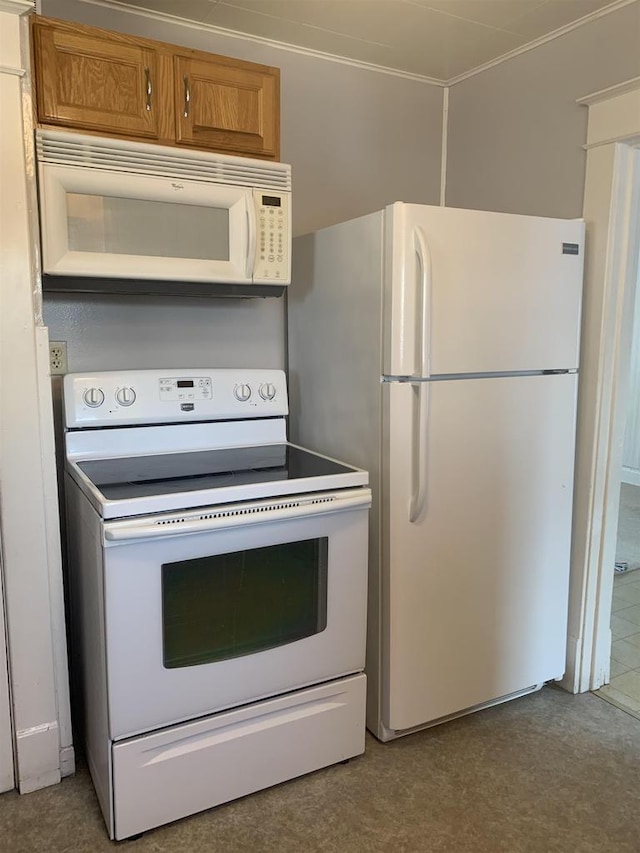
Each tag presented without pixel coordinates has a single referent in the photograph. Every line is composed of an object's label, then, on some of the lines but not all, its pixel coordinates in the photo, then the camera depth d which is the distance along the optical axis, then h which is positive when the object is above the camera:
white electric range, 1.59 -0.71
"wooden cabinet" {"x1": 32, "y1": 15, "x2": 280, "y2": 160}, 1.74 +0.66
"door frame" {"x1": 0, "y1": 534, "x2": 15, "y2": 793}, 1.81 -1.11
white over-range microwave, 1.77 +0.32
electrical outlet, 2.12 -0.09
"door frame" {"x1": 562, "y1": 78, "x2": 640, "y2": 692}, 2.12 -0.09
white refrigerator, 1.89 -0.29
